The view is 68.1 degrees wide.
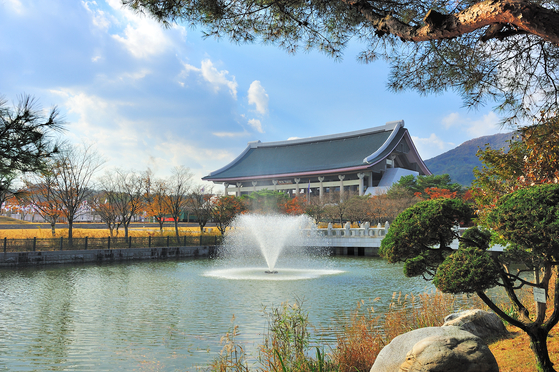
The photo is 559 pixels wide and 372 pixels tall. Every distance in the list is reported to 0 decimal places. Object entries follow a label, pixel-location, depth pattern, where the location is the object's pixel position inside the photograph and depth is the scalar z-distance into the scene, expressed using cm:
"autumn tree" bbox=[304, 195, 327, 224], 3869
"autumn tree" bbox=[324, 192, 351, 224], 3772
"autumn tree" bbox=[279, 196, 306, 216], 3998
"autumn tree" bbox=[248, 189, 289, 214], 4216
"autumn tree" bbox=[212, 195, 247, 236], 3556
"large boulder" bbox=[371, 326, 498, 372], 423
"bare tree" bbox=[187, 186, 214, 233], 3575
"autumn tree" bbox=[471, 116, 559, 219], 645
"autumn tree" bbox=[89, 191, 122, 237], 3054
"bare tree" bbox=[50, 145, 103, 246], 2534
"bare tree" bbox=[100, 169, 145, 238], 3244
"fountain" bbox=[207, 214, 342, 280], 1908
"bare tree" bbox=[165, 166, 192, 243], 3478
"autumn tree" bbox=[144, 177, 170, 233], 3587
